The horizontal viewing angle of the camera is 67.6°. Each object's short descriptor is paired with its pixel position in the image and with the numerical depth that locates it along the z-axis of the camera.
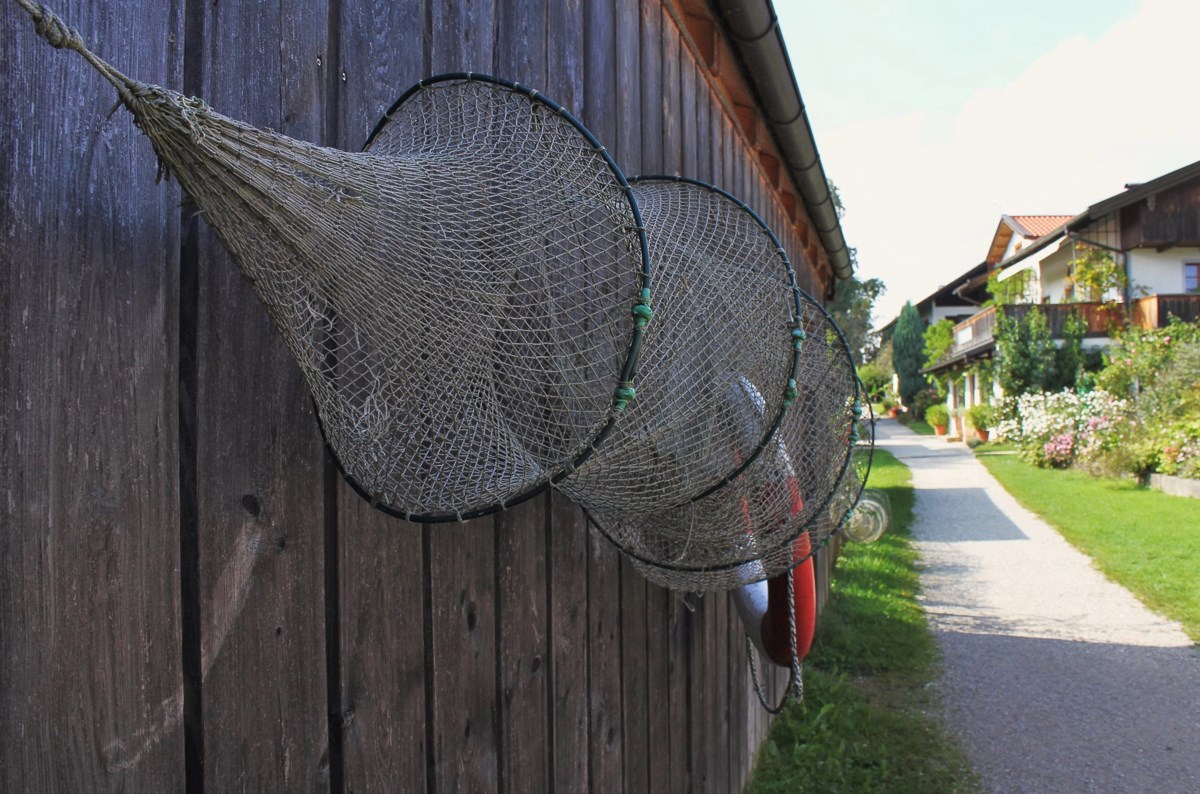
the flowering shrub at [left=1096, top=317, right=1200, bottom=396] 19.50
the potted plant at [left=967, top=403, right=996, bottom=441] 29.89
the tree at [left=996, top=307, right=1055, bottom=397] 27.59
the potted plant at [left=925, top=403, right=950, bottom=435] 39.94
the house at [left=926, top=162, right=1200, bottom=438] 25.41
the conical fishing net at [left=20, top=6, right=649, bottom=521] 0.92
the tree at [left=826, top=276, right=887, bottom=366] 43.31
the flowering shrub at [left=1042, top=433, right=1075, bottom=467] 20.33
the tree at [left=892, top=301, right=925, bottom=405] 52.03
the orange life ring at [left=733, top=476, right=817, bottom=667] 2.55
